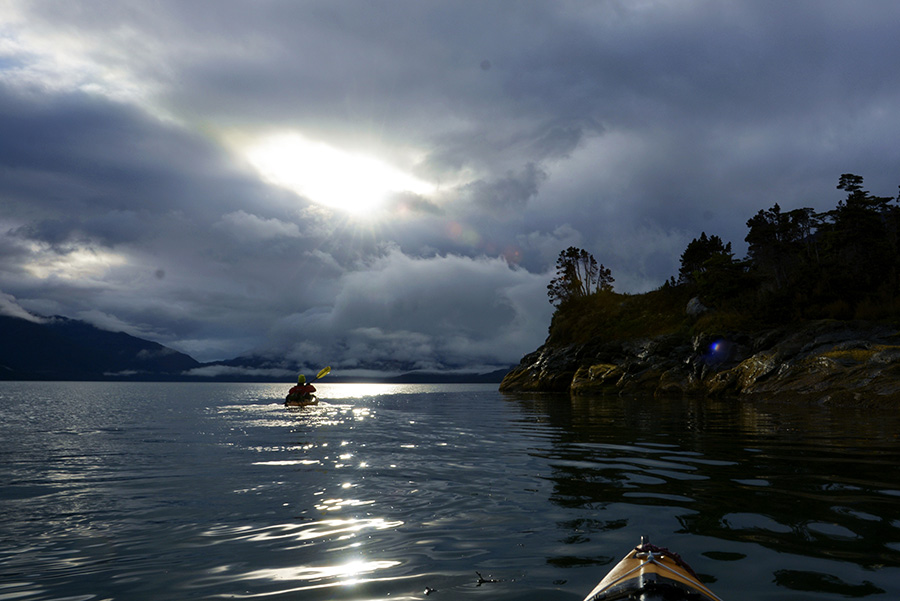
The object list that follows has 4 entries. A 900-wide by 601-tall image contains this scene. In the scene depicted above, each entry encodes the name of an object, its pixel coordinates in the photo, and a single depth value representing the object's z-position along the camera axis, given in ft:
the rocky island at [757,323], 98.78
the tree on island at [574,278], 268.00
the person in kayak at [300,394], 119.55
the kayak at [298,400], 119.55
